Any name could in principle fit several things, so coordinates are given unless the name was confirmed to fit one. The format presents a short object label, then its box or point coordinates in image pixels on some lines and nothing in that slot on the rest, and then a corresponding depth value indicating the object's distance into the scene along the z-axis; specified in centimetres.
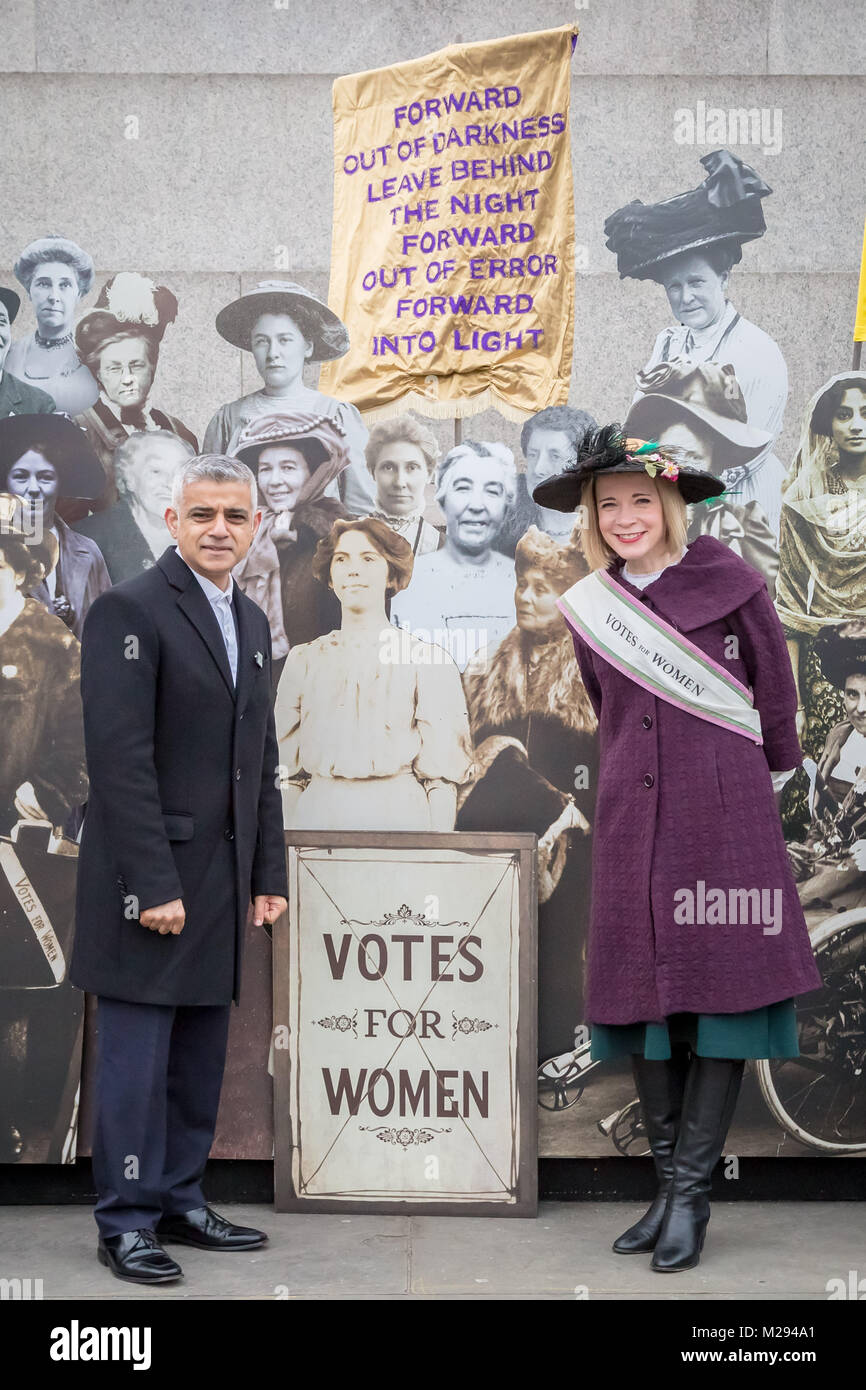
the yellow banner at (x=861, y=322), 385
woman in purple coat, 356
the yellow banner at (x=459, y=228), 402
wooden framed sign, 405
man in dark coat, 350
